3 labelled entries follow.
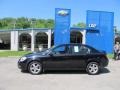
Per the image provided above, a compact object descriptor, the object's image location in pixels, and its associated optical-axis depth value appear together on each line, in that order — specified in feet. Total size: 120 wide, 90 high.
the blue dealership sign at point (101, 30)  43.78
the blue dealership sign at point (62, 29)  42.77
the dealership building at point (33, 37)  54.36
